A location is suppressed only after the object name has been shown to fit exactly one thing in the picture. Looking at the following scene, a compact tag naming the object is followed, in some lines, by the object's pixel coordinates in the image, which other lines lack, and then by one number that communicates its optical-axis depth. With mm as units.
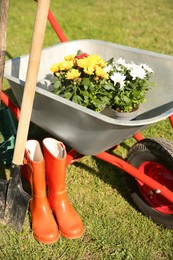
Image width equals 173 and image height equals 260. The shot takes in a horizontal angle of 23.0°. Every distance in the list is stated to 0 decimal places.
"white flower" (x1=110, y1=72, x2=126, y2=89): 2201
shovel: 1794
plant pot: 2307
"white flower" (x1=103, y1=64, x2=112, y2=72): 2311
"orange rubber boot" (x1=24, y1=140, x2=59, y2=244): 2160
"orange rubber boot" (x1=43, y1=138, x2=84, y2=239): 2170
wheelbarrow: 1926
